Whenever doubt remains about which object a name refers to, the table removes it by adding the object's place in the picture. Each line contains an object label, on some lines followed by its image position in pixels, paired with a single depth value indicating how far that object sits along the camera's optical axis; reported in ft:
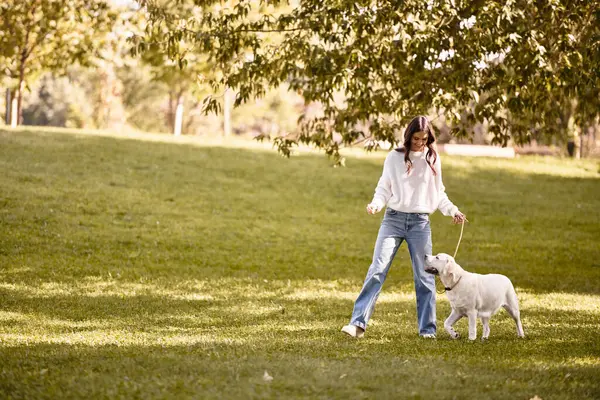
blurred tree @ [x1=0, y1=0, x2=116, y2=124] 182.91
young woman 51.13
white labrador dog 50.37
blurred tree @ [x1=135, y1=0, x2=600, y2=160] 69.97
